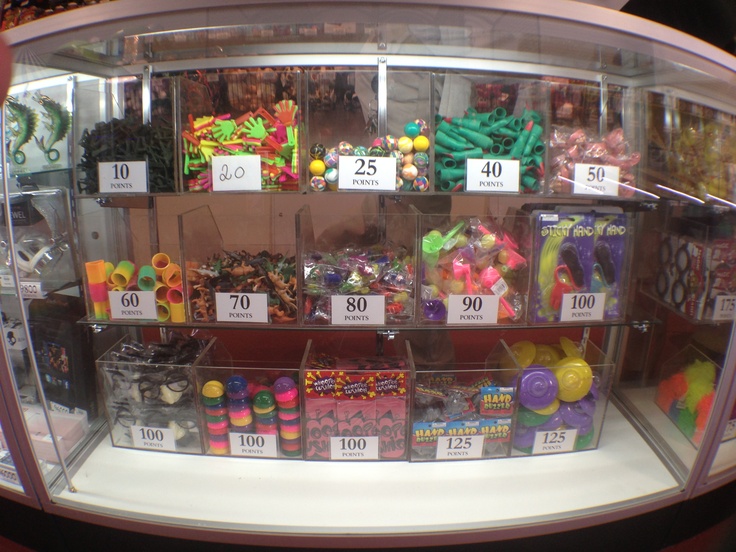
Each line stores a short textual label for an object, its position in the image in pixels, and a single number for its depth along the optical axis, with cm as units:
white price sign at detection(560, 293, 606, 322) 114
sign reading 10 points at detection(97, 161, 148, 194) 106
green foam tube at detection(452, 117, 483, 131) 108
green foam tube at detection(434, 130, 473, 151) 107
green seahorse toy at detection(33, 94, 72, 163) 113
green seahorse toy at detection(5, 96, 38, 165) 109
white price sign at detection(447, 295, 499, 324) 111
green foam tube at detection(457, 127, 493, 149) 106
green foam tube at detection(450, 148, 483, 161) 105
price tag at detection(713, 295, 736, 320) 114
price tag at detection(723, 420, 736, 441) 119
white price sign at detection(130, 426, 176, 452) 128
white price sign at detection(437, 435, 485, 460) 124
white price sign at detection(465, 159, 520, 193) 104
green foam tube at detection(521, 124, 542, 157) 107
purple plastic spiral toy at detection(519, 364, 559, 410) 123
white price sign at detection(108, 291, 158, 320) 114
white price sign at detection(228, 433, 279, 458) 126
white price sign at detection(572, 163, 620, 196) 109
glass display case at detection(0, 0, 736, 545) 106
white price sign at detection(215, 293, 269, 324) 112
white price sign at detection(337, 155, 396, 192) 103
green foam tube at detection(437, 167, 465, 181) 105
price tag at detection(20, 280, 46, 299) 116
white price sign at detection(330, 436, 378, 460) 124
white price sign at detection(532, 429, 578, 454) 128
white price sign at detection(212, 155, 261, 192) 103
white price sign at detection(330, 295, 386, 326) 111
